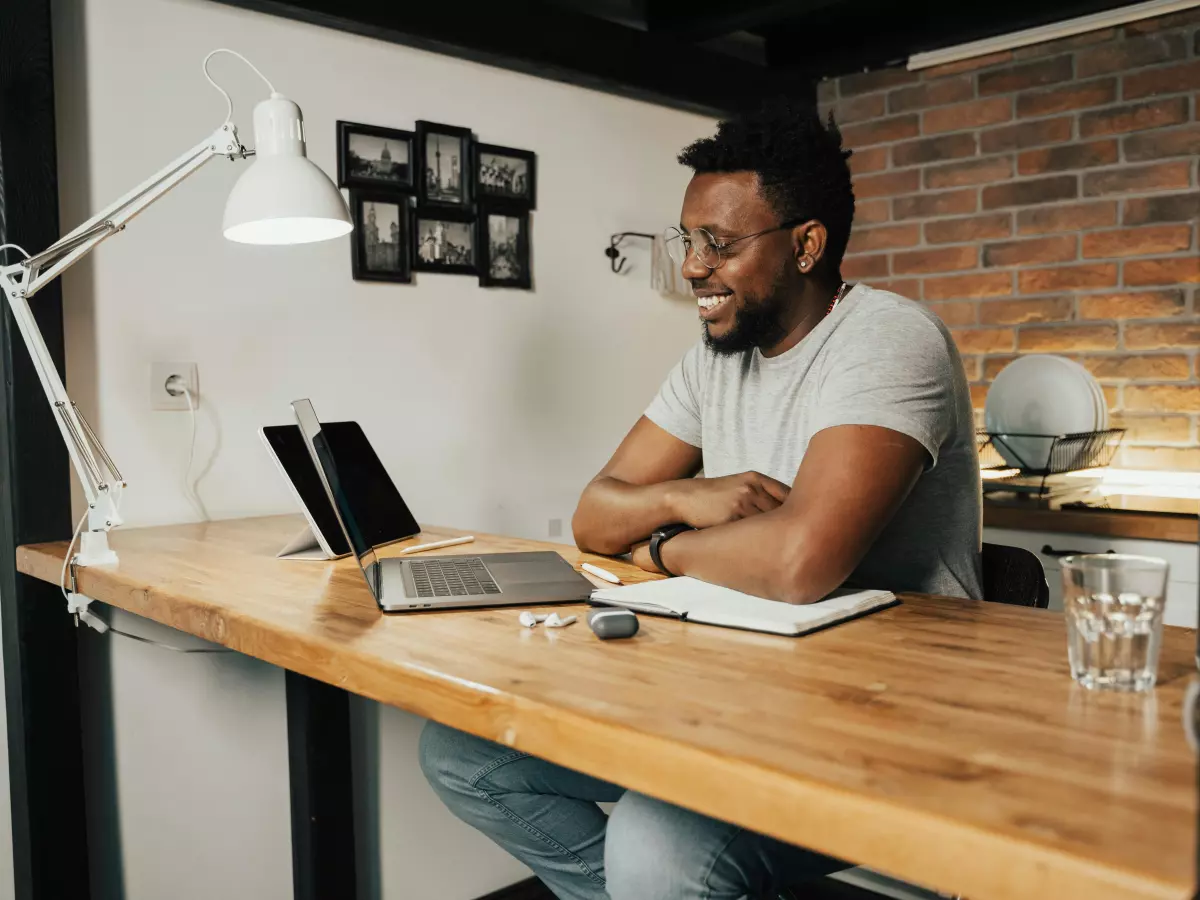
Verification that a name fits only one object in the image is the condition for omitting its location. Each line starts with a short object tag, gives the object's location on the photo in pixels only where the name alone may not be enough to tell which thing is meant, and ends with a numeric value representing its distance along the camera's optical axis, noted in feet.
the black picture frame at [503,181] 8.02
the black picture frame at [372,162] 7.17
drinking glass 2.75
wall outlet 6.32
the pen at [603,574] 4.54
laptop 4.04
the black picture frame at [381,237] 7.29
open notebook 3.56
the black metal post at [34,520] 5.60
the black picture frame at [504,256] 8.03
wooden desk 1.94
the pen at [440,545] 5.56
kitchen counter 7.25
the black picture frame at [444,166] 7.63
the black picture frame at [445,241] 7.67
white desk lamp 4.91
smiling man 3.90
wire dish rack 8.32
